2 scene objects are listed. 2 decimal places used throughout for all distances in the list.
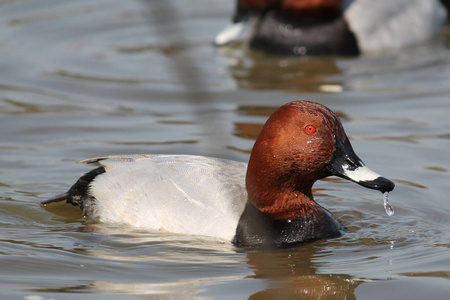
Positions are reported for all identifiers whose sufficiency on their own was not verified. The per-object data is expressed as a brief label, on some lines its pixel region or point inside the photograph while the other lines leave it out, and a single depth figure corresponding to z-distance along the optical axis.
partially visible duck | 21.06
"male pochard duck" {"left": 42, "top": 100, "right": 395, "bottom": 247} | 9.95
